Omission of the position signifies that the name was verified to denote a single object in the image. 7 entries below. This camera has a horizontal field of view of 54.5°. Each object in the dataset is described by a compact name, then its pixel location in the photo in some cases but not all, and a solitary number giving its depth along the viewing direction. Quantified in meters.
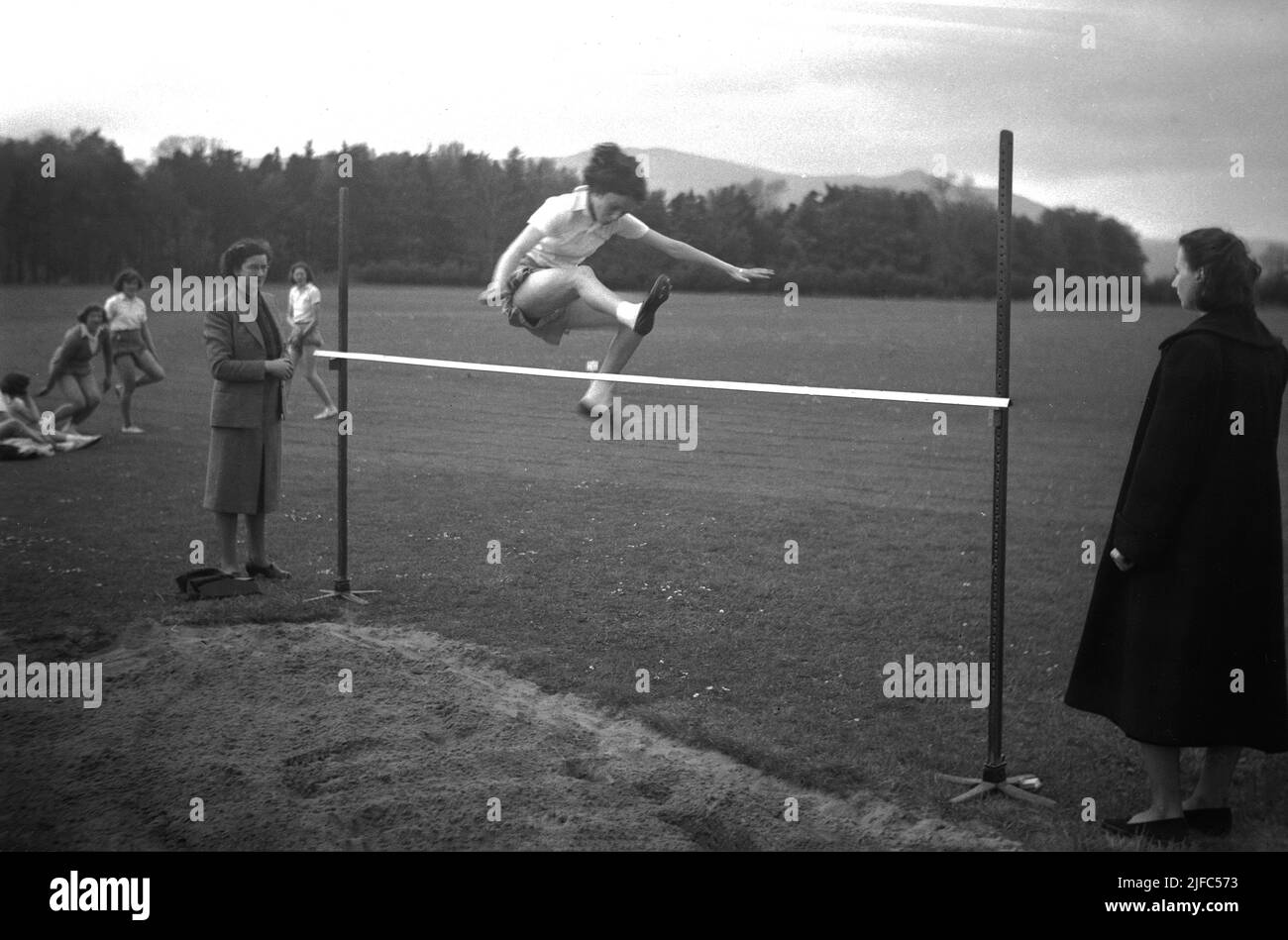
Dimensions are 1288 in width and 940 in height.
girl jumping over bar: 6.58
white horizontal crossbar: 5.09
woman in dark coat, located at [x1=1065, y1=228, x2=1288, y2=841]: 4.46
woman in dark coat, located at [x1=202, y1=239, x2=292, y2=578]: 8.15
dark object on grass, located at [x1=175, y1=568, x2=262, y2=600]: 8.12
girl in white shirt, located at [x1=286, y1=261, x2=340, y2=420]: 10.33
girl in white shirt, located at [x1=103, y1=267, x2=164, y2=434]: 14.59
